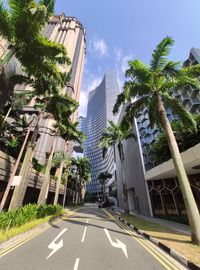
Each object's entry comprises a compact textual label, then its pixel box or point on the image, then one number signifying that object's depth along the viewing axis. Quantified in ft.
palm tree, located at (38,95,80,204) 47.16
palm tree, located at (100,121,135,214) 71.04
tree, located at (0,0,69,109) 25.89
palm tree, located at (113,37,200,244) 28.83
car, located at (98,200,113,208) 115.41
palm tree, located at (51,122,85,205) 58.01
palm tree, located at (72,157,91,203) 137.06
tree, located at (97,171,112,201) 186.18
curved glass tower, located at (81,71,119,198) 367.65
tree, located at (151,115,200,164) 44.26
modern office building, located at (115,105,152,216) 61.58
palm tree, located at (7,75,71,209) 34.24
